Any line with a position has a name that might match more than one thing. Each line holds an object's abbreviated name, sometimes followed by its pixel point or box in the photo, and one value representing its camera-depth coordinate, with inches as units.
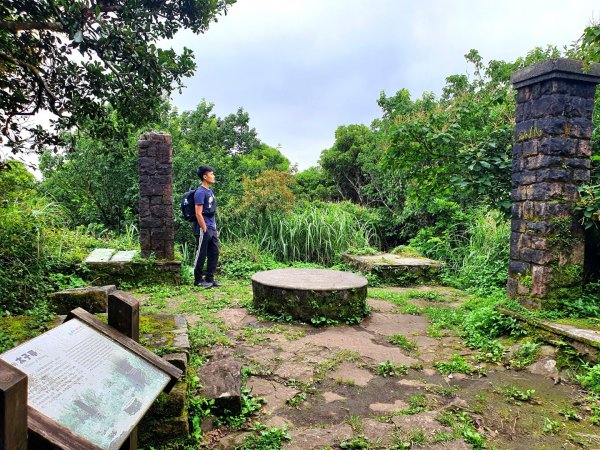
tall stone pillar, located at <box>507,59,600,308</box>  157.1
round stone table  182.5
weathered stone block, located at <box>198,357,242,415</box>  101.3
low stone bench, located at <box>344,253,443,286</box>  276.2
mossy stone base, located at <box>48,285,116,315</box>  130.3
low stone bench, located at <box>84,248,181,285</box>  241.4
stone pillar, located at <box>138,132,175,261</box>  249.0
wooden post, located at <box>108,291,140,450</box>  78.1
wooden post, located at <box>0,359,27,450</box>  37.8
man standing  239.6
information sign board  48.7
